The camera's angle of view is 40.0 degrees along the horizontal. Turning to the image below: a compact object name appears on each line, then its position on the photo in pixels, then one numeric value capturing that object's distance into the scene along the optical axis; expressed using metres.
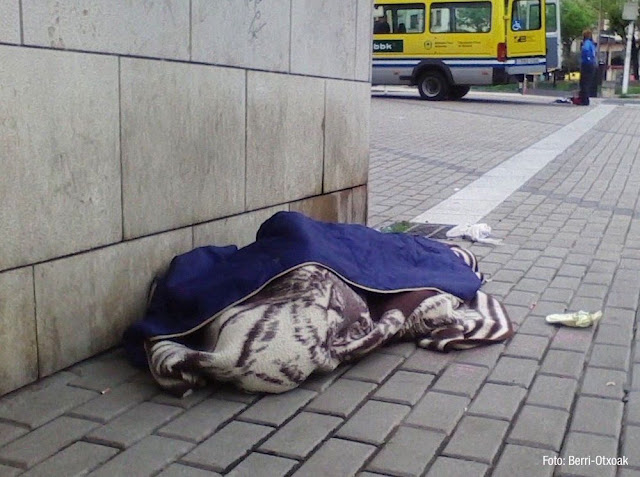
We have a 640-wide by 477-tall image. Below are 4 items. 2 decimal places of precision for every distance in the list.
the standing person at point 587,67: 22.38
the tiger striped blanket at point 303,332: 3.11
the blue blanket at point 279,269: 3.44
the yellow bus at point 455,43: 20.52
